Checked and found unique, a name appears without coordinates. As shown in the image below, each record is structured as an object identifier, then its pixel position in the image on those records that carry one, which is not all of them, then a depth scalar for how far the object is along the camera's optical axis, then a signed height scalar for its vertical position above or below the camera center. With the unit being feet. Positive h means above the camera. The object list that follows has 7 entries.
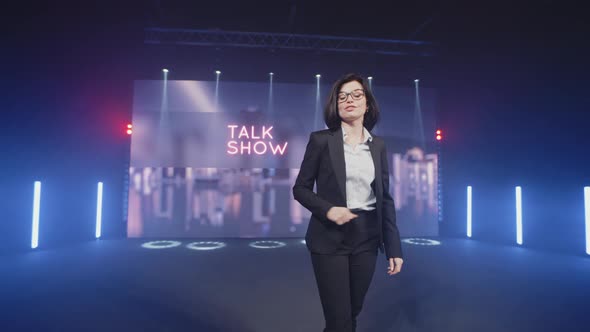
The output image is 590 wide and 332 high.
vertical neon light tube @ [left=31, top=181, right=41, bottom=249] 15.80 -2.17
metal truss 19.08 +9.23
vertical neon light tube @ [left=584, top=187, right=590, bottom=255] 15.52 -1.66
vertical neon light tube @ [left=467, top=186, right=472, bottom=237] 21.34 -2.20
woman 4.11 -0.35
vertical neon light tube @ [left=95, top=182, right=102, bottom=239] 19.16 -2.41
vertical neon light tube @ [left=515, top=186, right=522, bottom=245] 18.51 -2.17
